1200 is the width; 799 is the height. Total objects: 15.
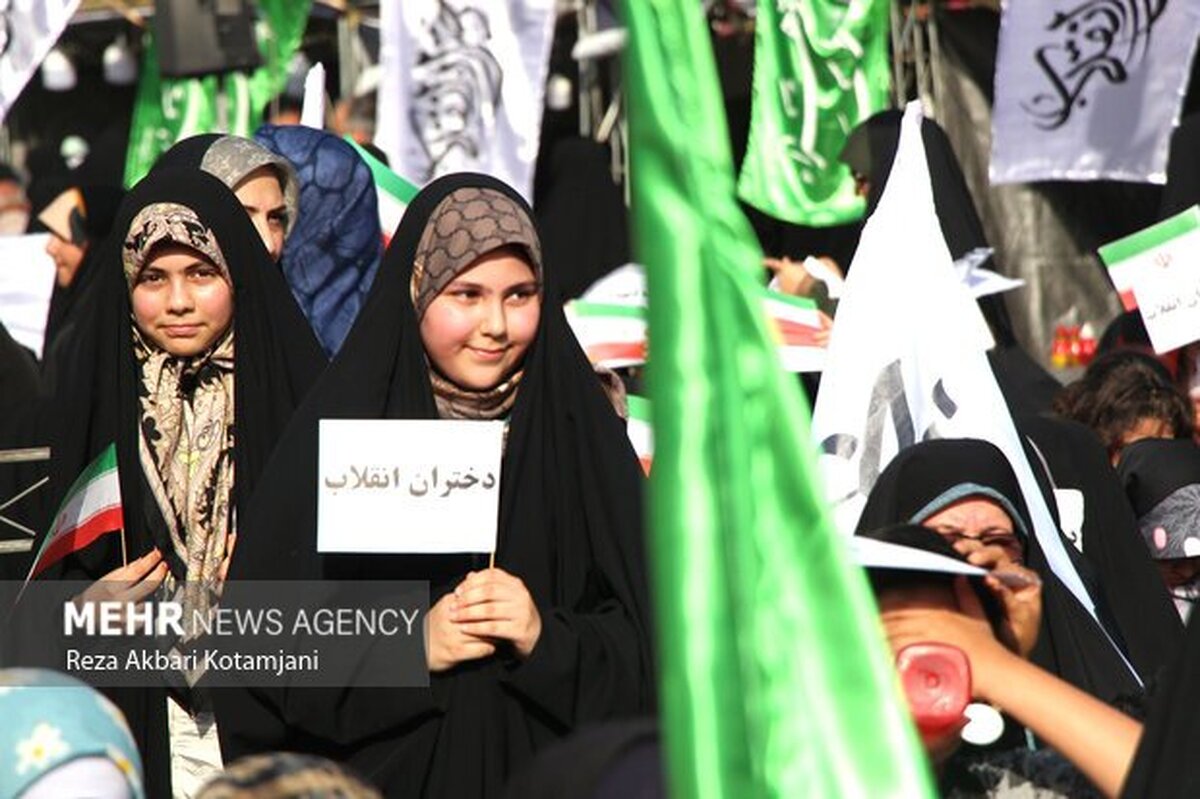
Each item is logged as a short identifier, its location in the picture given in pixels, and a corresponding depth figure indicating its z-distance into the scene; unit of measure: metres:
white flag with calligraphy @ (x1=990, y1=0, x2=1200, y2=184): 17.37
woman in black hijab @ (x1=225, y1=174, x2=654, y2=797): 7.85
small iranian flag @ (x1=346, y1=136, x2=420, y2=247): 13.11
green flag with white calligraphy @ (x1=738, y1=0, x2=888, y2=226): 17.30
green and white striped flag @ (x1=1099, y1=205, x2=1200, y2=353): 12.89
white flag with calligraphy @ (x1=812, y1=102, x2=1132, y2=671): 9.82
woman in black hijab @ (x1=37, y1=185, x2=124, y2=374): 16.58
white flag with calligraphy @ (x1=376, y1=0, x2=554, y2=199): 18.06
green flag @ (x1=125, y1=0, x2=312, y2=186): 20.58
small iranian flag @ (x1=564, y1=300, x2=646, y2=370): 13.08
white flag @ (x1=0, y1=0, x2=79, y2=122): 16.36
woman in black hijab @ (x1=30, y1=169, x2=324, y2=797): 8.82
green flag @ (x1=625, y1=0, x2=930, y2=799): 3.94
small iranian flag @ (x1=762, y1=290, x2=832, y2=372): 12.28
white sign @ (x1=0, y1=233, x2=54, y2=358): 16.25
